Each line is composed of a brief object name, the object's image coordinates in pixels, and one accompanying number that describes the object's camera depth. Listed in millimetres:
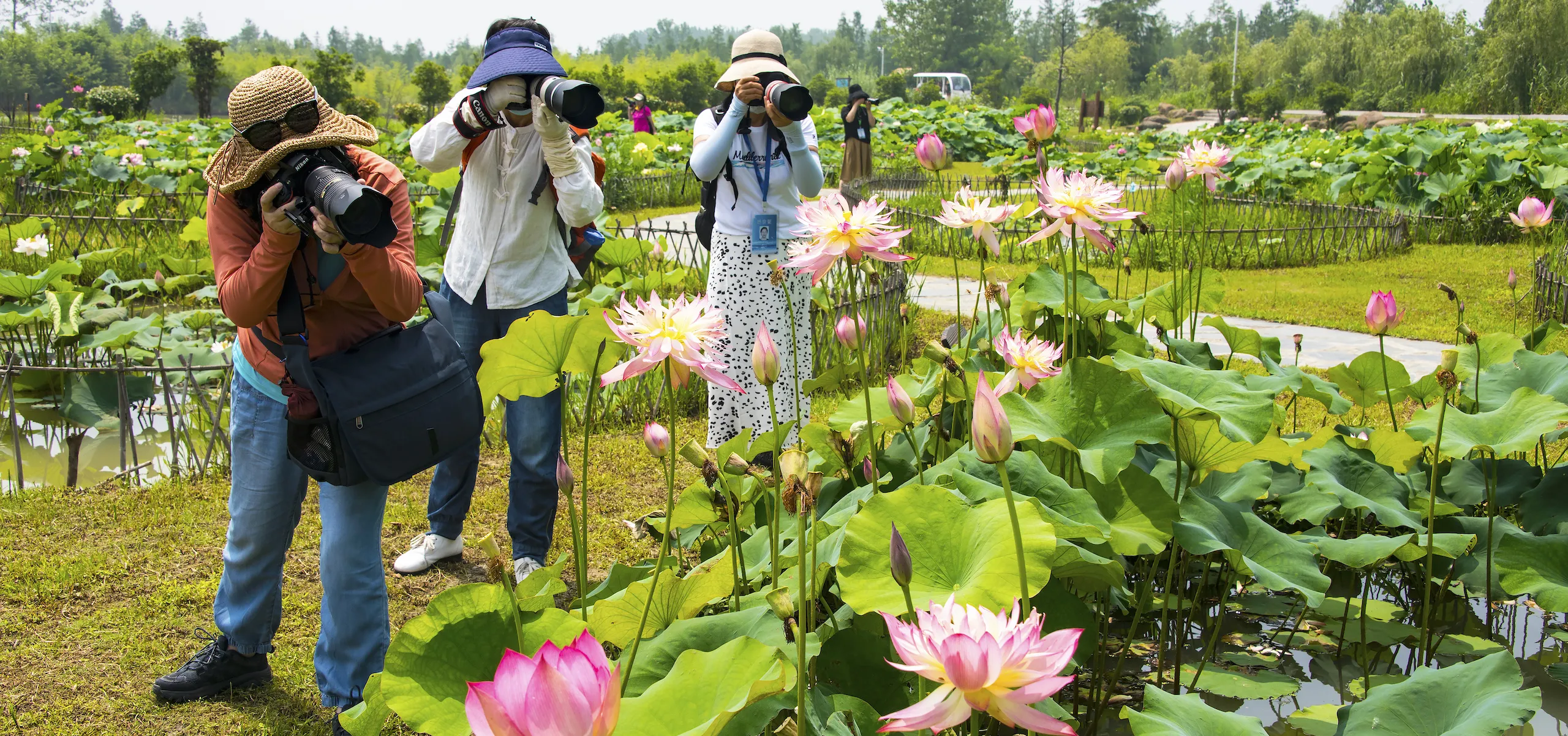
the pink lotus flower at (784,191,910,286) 1655
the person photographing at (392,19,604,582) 2463
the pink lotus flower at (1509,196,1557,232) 2930
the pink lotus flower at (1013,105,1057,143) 2258
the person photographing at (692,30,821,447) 3061
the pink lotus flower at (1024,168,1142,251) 1797
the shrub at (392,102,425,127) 20578
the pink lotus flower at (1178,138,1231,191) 2717
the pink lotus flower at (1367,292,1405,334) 1978
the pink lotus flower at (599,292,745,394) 1291
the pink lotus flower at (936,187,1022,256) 1905
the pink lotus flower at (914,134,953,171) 2447
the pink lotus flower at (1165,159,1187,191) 2512
